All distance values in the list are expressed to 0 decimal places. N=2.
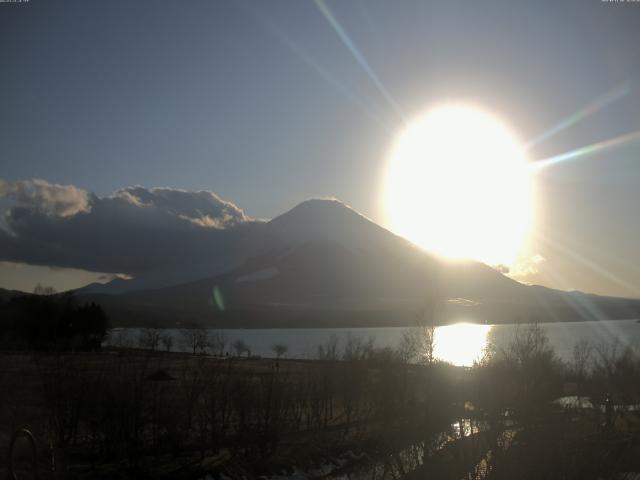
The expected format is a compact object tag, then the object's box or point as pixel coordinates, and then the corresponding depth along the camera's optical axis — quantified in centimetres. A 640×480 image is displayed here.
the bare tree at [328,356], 3212
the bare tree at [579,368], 3512
